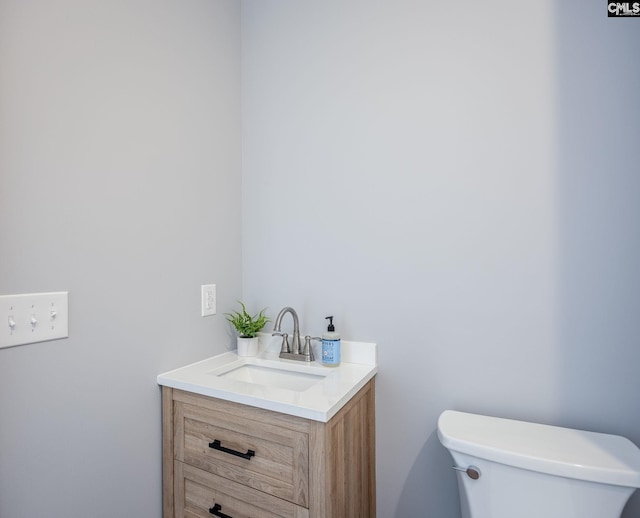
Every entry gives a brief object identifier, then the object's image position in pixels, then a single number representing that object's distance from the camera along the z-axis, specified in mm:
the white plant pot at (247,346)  1469
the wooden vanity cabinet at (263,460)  969
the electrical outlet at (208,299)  1405
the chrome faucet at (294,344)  1379
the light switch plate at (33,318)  863
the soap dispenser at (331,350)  1302
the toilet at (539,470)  835
